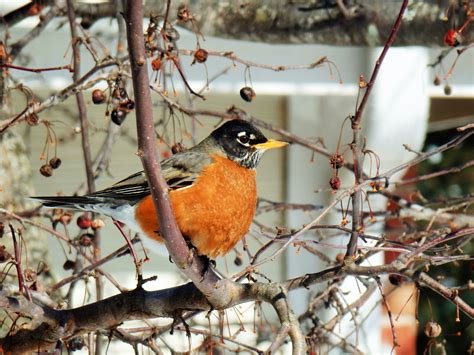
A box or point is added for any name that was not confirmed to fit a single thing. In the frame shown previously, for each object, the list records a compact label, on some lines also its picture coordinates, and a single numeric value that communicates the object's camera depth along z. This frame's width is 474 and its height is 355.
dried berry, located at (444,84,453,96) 7.47
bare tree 3.97
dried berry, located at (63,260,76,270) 5.80
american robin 5.07
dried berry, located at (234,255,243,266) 6.21
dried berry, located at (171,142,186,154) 5.92
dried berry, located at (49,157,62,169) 5.87
